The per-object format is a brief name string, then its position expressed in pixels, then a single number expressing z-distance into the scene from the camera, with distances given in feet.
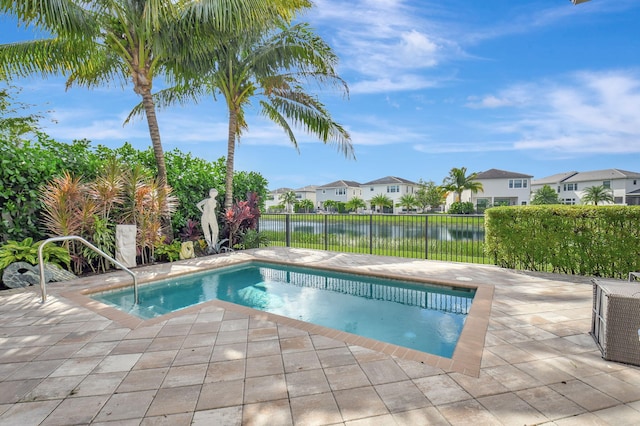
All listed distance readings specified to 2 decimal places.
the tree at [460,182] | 134.00
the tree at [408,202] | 153.94
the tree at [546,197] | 133.80
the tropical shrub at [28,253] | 18.37
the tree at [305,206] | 158.75
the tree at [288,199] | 175.21
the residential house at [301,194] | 196.42
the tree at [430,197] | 148.25
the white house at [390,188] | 165.07
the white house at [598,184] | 128.47
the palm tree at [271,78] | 28.48
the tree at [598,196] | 126.11
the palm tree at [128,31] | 20.87
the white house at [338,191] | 178.70
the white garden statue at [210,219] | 29.12
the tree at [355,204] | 160.56
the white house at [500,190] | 134.62
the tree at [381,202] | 160.56
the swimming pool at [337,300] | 13.60
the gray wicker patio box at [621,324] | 8.68
